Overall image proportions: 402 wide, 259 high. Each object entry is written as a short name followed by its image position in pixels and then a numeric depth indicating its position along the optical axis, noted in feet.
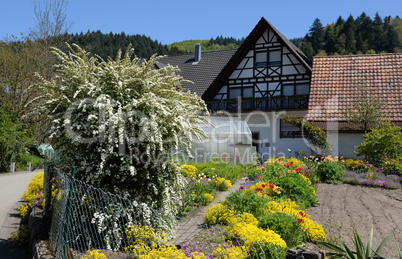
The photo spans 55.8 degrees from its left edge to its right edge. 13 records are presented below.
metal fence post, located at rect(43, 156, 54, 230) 24.08
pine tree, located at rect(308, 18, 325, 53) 209.87
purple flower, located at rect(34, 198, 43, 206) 30.53
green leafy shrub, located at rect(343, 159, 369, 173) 47.99
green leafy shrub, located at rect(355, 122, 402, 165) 49.29
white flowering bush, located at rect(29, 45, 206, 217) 19.80
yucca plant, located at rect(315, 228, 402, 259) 16.83
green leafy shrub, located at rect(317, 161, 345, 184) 42.06
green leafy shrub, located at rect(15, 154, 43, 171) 73.67
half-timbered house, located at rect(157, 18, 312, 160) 79.71
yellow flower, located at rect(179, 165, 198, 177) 39.13
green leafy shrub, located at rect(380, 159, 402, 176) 46.39
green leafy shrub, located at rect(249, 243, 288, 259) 16.46
